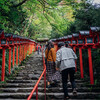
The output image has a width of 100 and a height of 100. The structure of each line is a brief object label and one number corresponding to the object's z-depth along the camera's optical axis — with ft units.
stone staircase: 12.66
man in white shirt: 10.17
